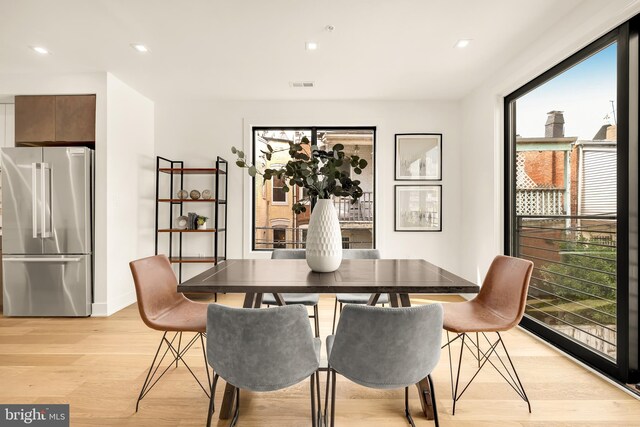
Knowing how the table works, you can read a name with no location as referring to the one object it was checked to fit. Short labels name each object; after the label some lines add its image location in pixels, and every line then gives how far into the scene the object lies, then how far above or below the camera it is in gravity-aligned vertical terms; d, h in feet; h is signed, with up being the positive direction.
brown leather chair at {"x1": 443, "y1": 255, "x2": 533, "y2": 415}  6.31 -1.87
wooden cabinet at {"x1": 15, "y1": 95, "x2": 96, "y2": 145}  12.24 +3.21
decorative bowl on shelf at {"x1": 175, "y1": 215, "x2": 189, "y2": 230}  14.08 -0.41
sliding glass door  7.34 +0.36
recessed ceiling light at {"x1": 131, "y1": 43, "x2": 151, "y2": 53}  10.16 +4.79
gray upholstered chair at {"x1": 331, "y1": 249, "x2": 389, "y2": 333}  9.04 -2.12
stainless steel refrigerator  11.79 -0.68
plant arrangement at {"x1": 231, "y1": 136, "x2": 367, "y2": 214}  6.77 +0.78
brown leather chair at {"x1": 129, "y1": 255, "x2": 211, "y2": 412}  6.42 -1.90
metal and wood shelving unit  14.87 +0.31
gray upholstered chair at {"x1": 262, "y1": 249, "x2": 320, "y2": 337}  8.75 -2.20
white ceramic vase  6.75 -0.53
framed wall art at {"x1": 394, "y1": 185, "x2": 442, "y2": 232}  15.28 +0.24
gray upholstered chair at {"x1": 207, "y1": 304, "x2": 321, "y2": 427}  4.28 -1.68
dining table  5.52 -1.17
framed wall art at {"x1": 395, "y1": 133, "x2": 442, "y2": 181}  15.24 +2.48
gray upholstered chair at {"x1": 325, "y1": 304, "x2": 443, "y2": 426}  4.35 -1.67
